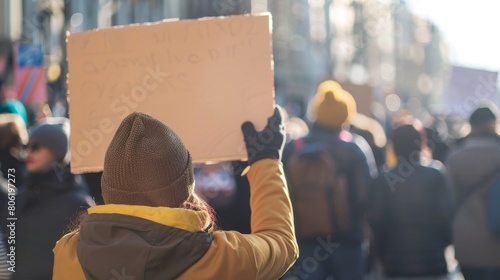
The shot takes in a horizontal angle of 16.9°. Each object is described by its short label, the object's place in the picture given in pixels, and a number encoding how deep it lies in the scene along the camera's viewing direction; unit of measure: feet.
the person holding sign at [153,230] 14.12
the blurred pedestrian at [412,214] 34.50
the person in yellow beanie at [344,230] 35.27
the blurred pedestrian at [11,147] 33.67
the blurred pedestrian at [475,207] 34.28
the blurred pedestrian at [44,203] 25.96
